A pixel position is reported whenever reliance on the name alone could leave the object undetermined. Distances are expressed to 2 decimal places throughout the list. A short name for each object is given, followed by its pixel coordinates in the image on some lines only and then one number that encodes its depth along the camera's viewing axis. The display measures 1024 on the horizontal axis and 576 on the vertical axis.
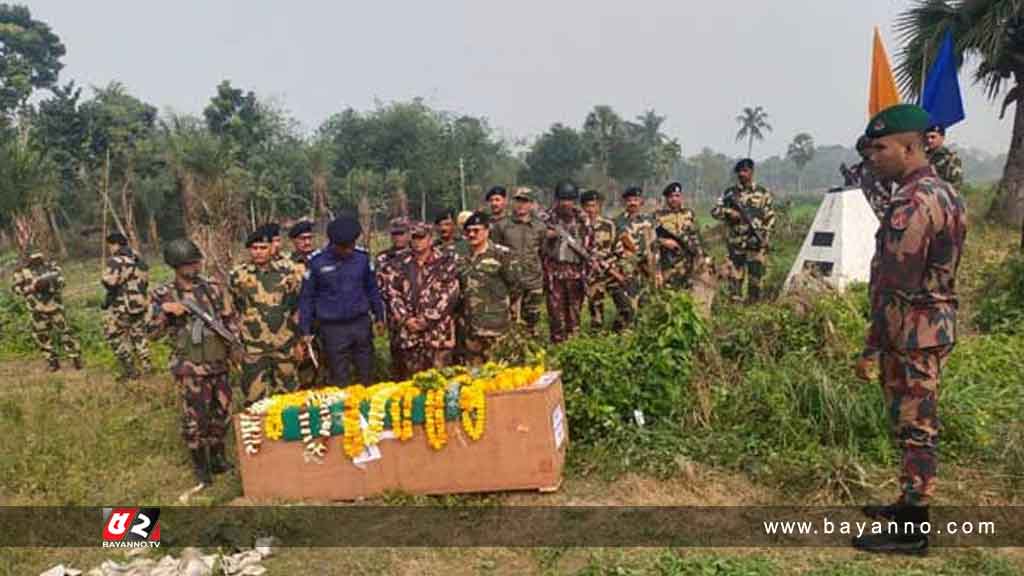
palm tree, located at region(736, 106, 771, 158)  75.75
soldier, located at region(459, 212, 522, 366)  5.77
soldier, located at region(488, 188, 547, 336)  6.84
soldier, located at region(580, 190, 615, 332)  7.30
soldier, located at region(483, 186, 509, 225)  7.08
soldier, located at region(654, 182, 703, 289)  7.80
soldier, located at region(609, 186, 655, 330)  7.48
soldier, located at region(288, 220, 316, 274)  5.99
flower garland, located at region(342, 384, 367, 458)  4.34
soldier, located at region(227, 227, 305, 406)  5.39
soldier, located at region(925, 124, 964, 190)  9.16
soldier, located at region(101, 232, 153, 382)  8.61
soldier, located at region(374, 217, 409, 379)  5.76
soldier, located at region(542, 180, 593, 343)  7.02
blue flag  9.16
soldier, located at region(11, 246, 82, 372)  9.50
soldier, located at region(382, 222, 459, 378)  5.62
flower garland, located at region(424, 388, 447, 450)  4.23
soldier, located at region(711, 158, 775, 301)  8.10
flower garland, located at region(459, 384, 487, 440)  4.17
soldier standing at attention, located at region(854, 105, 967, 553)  3.30
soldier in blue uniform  5.32
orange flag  9.09
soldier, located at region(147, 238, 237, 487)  4.90
